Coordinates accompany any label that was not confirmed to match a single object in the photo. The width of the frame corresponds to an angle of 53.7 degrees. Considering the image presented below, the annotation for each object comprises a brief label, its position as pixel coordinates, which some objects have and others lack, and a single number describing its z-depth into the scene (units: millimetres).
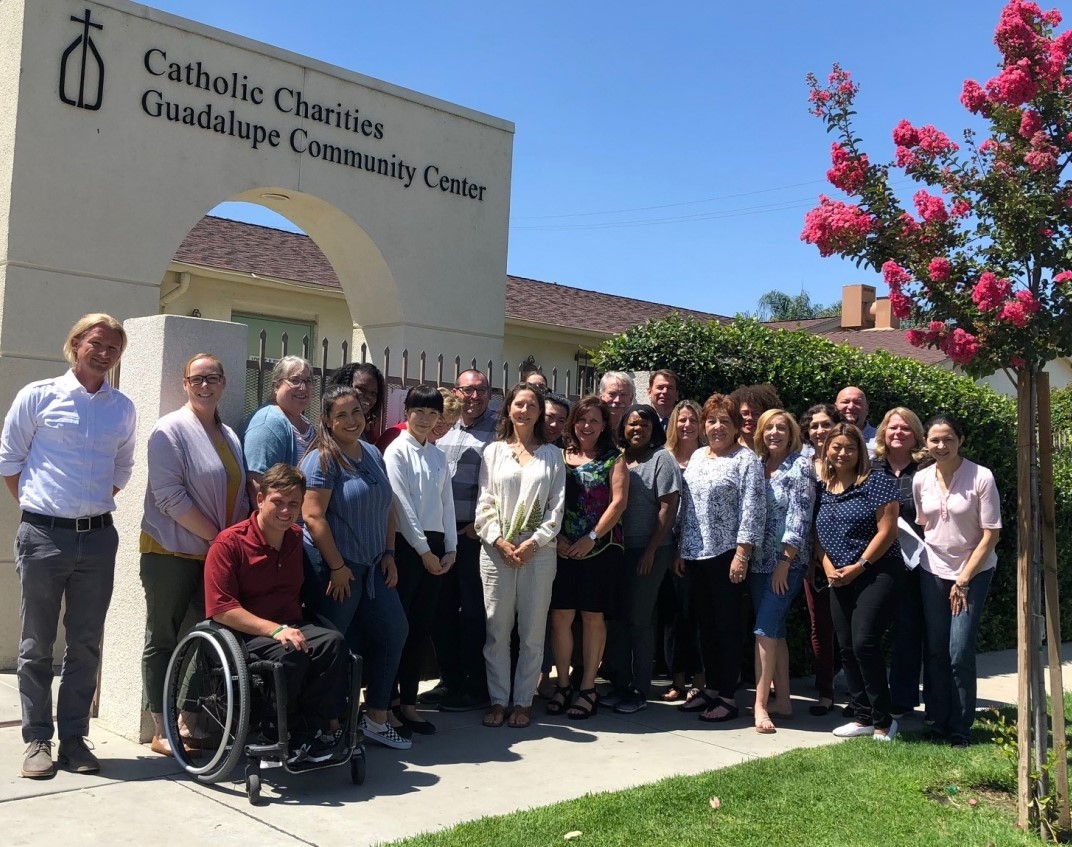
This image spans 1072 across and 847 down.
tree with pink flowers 4859
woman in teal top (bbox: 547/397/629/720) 6637
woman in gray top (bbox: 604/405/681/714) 6871
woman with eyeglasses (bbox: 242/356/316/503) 5590
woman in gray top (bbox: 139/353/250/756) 5344
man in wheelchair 4941
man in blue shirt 4992
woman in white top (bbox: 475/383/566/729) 6391
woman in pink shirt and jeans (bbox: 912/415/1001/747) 6184
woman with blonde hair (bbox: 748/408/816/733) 6652
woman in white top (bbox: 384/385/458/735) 6102
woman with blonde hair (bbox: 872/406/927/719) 6691
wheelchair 4781
